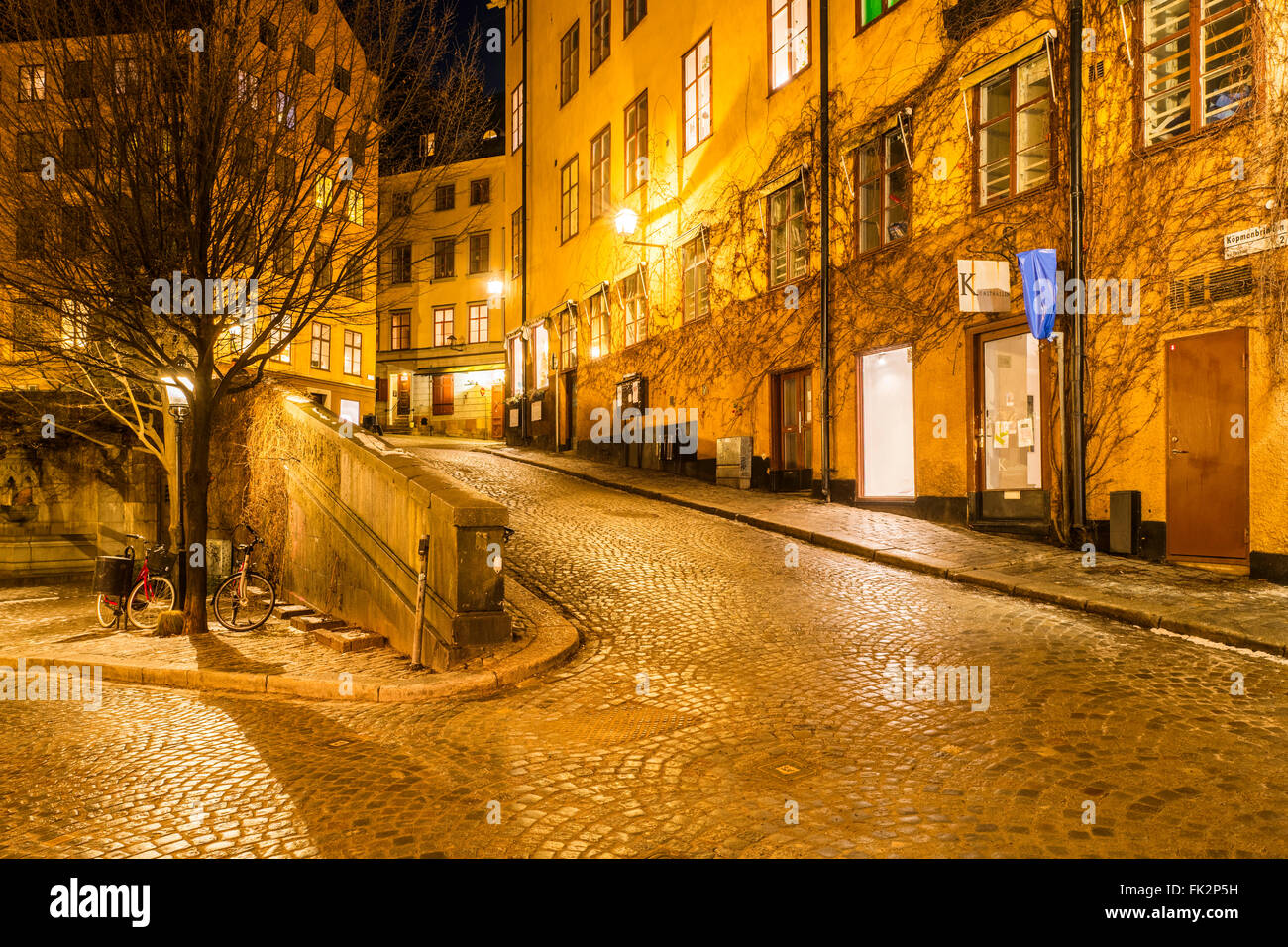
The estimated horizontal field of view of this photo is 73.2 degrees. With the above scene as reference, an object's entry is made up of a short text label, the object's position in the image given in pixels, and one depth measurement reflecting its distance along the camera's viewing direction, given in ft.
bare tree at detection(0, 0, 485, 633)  29.60
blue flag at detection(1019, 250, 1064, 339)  37.11
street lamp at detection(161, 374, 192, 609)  32.86
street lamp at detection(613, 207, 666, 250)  70.28
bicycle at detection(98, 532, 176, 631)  35.42
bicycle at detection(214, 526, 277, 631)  34.24
